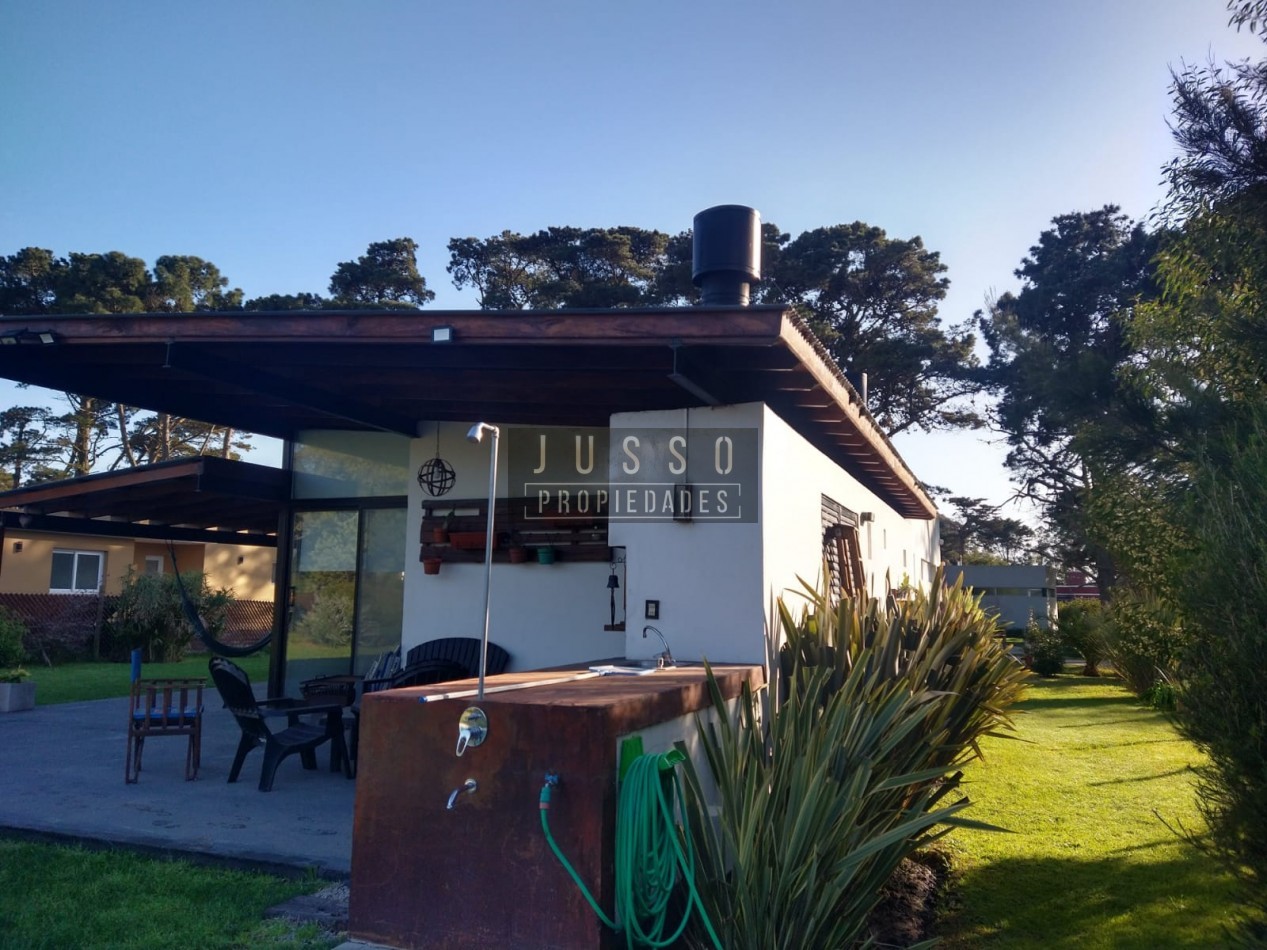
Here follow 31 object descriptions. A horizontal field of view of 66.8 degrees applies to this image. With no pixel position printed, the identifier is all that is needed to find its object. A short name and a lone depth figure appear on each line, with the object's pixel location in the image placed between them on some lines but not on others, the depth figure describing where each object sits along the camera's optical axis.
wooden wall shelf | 8.01
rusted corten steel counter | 3.63
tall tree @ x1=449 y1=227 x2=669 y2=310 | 24.69
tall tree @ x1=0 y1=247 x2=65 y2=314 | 25.34
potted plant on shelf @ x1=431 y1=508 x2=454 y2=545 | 8.45
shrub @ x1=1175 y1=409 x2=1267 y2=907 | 3.38
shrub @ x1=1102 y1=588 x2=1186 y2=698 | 4.84
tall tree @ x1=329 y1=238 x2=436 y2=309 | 27.34
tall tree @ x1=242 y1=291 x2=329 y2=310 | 26.66
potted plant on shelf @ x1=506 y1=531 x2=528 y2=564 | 8.11
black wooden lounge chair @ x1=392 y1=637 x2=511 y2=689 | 7.64
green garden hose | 3.61
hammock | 9.67
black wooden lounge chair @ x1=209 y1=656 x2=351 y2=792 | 6.60
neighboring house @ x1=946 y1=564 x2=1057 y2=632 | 27.91
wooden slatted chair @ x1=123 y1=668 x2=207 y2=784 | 6.81
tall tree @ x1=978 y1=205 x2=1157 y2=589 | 26.50
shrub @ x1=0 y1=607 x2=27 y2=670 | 12.95
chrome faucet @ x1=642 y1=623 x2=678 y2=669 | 5.70
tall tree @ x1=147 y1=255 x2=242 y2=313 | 27.08
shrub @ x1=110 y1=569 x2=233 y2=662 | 19.20
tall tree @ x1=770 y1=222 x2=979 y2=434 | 24.59
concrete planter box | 11.01
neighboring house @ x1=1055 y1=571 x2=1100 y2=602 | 40.08
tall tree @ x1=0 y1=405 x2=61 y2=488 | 31.00
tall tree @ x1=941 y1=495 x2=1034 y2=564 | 35.62
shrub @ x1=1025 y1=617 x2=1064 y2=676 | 19.39
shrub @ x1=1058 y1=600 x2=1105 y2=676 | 18.26
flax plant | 3.48
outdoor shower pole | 4.07
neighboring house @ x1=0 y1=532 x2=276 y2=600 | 19.47
